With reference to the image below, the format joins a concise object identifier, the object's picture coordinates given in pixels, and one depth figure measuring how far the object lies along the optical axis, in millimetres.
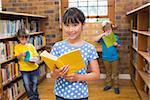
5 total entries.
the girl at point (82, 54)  1421
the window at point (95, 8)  4805
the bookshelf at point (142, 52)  3484
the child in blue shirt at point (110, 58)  3941
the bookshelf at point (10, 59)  3055
